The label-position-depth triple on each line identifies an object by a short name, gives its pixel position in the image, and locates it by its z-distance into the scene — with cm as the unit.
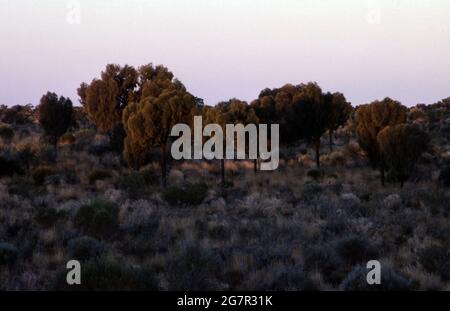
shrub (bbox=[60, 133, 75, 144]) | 3751
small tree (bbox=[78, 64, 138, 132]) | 4050
